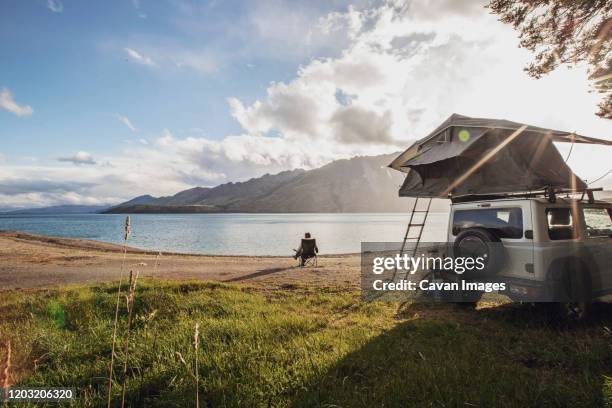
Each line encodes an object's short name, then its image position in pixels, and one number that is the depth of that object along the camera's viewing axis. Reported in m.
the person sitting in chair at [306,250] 17.44
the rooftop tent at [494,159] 8.46
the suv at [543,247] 5.80
